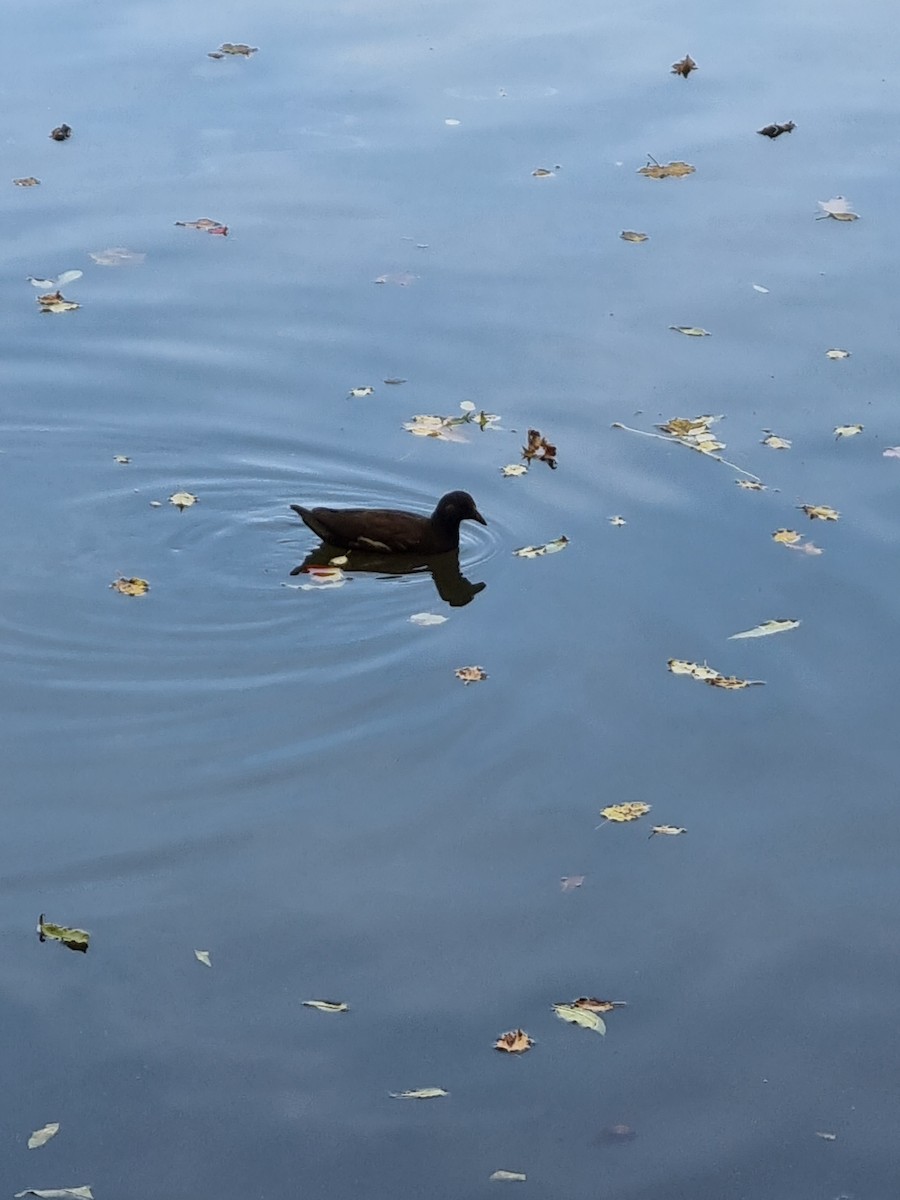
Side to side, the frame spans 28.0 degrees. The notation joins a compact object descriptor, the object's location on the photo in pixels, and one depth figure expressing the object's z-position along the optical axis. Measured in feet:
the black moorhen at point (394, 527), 31.30
